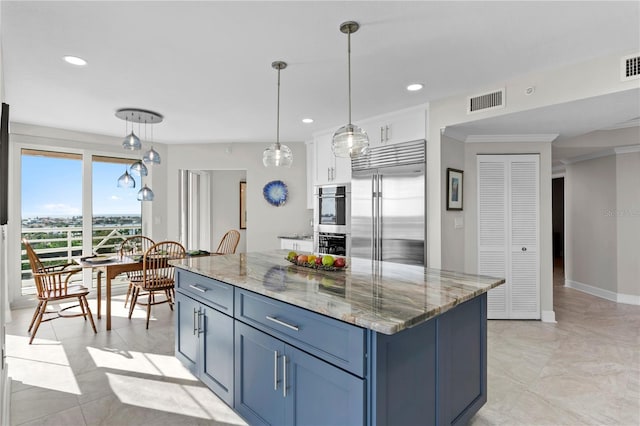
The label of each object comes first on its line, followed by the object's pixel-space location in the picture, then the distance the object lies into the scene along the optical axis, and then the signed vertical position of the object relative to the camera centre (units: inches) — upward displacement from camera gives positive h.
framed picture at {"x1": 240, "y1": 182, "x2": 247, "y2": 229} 296.7 +9.0
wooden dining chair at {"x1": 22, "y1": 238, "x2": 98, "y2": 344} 135.7 -29.3
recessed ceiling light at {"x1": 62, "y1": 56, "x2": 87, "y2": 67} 105.8 +48.5
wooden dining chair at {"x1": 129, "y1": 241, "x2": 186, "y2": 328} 152.2 -27.1
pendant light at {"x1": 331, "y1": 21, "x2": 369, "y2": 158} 91.0 +20.0
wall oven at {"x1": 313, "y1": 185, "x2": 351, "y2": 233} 192.7 +4.1
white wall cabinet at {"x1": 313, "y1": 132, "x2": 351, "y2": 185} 193.3 +29.5
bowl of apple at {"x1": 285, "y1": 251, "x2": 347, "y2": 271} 93.0 -13.0
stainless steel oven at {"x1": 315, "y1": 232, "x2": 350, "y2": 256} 192.4 -16.0
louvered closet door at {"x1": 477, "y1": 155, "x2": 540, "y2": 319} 163.3 -7.8
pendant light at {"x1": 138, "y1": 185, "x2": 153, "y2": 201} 177.0 +11.1
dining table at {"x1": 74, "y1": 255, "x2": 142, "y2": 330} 146.2 -21.6
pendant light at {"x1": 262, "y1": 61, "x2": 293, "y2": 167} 111.0 +20.1
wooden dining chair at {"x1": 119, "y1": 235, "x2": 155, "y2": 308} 167.6 -19.3
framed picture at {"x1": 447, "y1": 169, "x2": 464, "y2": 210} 152.5 +11.7
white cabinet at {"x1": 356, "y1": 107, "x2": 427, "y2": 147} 154.4 +42.0
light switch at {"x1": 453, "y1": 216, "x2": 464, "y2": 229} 158.1 -3.3
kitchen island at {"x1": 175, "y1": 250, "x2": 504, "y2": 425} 55.2 -24.9
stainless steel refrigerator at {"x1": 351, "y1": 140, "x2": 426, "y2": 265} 153.3 +5.5
